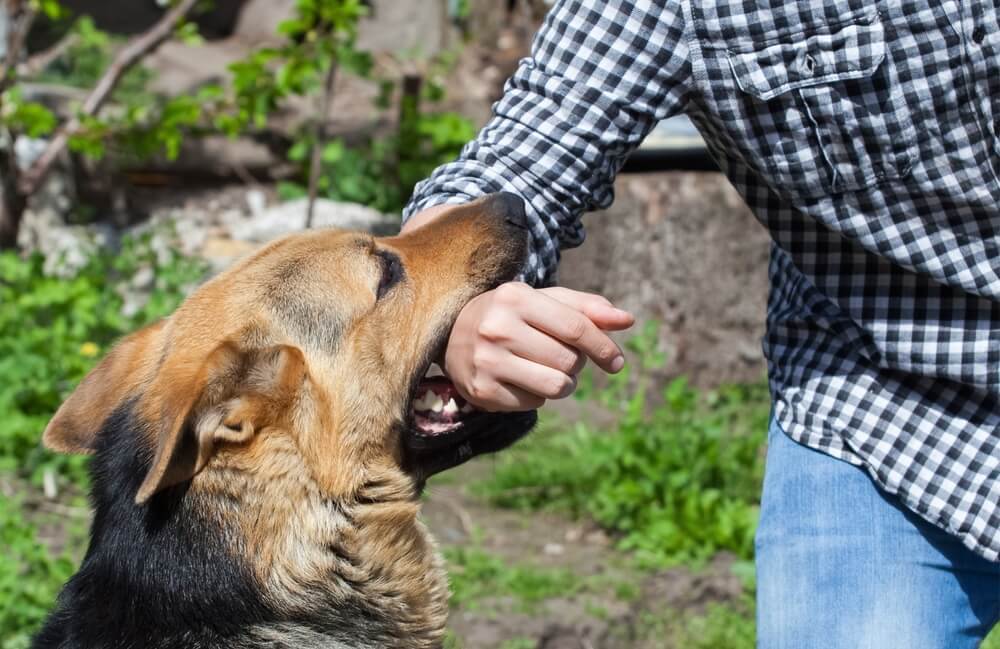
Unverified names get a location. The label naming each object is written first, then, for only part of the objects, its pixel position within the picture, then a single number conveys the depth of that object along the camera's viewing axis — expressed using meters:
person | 2.13
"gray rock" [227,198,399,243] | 7.92
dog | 2.29
